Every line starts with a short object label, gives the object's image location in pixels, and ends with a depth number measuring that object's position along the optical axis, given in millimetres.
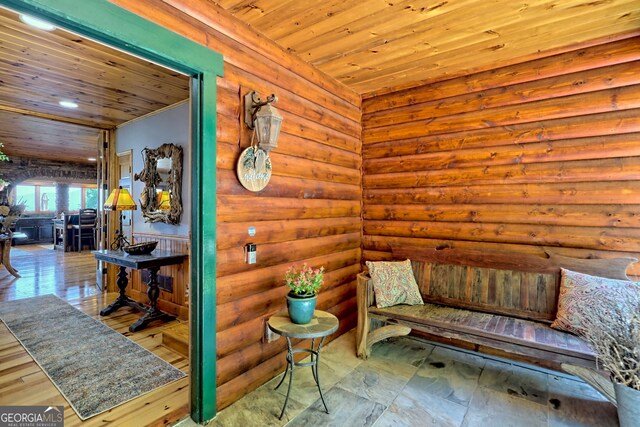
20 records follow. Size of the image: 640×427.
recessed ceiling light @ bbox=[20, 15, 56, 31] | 2227
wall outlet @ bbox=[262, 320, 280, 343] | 2479
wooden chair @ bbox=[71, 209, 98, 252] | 9109
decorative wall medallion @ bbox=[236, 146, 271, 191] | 2281
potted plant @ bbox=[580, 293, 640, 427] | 1717
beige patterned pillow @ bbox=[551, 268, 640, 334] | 2164
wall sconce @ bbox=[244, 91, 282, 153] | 2242
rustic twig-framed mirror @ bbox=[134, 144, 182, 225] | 4004
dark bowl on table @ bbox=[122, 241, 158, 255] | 3709
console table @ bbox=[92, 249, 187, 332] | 3502
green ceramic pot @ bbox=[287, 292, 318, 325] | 2174
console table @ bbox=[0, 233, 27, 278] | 5973
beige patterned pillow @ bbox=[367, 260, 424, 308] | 2949
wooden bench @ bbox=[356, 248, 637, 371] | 2332
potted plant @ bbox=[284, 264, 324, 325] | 2178
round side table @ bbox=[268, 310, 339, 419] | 2047
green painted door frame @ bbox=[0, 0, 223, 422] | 2006
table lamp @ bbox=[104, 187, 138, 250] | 3971
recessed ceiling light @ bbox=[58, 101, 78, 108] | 4055
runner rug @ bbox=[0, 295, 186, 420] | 2340
